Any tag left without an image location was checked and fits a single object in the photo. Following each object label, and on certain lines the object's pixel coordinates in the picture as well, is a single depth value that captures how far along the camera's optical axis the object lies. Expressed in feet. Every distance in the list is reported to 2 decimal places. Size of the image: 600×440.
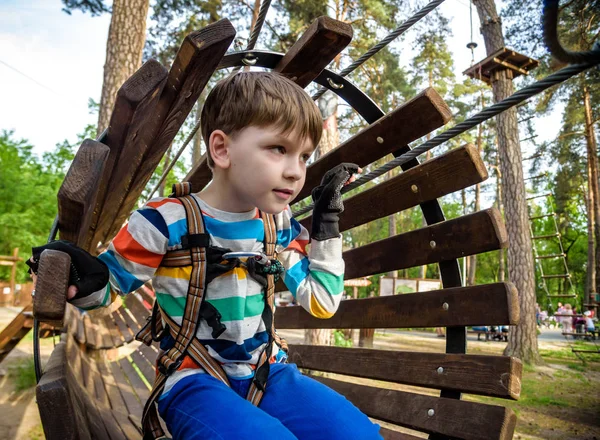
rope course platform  32.17
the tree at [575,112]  43.45
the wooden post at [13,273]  55.47
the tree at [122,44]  21.80
